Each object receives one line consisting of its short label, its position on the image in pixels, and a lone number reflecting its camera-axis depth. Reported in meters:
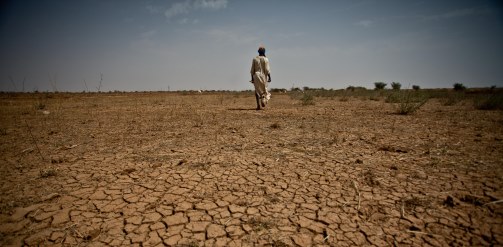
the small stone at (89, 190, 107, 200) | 2.16
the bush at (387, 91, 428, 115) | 6.21
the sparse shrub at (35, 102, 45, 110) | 8.46
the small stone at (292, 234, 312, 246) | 1.59
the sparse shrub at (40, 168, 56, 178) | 2.54
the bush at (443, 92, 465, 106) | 9.18
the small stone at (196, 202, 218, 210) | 2.00
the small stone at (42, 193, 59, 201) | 2.12
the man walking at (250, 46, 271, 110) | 7.18
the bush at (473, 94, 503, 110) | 7.28
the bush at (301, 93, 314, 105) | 9.88
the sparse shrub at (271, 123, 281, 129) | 4.72
